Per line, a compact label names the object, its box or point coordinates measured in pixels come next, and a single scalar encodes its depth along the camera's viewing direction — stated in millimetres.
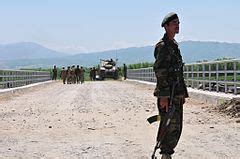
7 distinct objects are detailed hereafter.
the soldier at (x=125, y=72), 64994
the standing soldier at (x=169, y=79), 6008
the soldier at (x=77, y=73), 49050
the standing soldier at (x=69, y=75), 48906
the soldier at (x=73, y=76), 48869
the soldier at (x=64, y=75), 50344
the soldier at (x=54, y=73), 61319
